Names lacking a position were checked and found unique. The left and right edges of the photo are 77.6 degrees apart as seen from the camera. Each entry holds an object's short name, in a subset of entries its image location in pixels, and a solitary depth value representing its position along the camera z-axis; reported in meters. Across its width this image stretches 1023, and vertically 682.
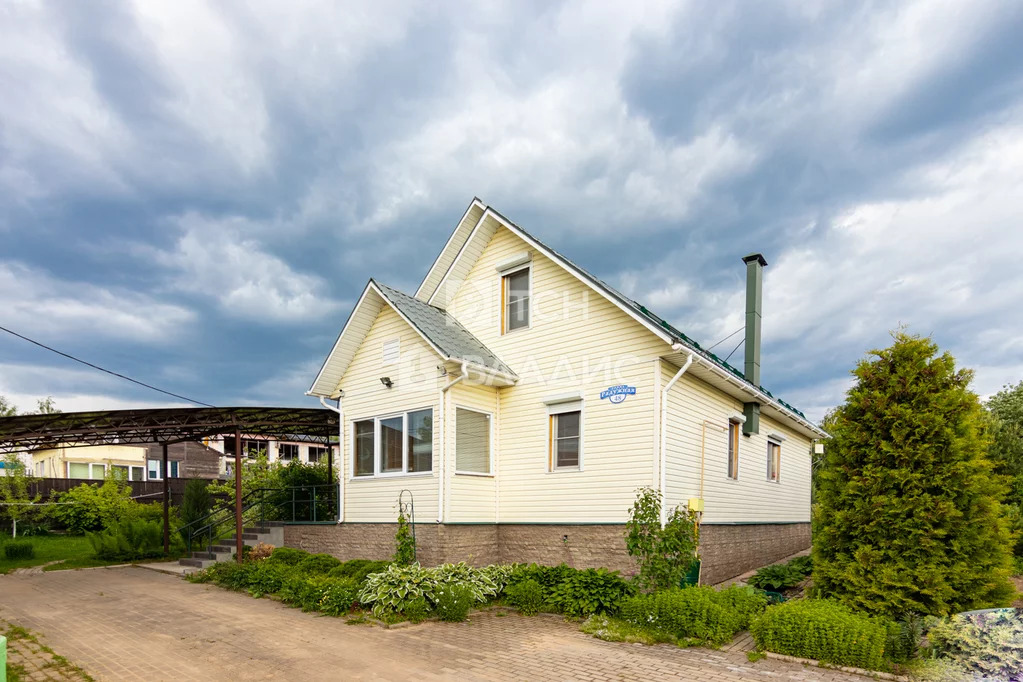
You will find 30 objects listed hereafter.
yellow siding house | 11.60
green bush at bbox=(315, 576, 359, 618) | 10.51
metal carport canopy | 15.05
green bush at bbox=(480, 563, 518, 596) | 11.43
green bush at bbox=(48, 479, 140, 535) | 24.67
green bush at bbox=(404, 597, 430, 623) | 9.96
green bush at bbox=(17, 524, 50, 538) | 23.92
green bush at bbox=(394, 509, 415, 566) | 11.68
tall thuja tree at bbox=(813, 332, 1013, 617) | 7.96
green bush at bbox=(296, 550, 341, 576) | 12.85
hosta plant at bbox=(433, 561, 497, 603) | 10.86
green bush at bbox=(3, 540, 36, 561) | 17.62
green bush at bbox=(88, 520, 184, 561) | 17.91
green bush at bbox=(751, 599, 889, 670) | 7.35
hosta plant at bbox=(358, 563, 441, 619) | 10.19
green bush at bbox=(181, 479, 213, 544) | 20.17
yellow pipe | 12.56
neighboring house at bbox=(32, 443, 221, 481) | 35.59
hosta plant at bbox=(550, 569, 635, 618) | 10.03
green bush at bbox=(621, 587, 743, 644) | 8.48
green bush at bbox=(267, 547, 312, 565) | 13.61
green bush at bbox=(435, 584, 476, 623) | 9.92
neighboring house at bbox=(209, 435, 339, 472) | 49.74
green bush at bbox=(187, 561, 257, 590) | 12.86
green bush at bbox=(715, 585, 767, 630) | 8.90
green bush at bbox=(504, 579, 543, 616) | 10.52
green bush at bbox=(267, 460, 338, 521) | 16.59
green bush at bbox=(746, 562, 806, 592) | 11.22
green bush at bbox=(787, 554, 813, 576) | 11.72
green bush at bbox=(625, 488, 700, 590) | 9.98
